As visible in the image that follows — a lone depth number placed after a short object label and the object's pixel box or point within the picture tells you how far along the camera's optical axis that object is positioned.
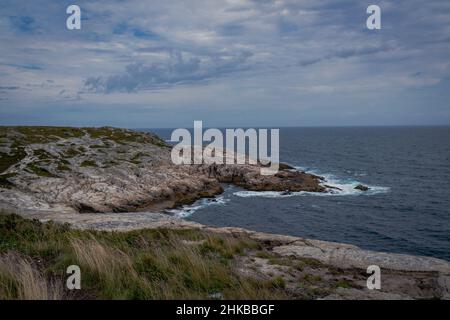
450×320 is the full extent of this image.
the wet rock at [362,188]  68.94
